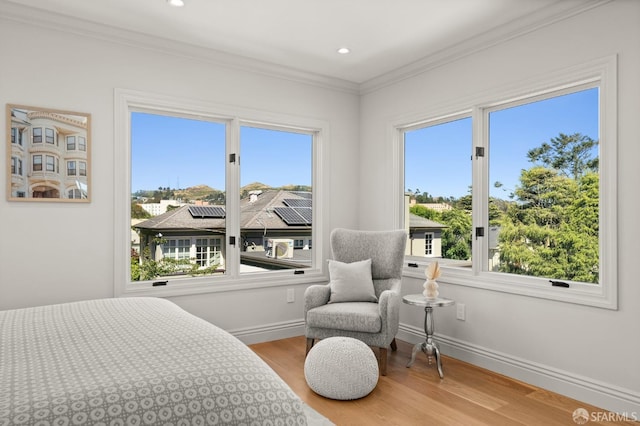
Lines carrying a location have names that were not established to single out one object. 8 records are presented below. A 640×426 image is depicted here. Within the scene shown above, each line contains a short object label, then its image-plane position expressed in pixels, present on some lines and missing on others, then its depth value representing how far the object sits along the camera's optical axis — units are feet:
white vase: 10.51
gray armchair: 10.03
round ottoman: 8.56
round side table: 10.19
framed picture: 9.35
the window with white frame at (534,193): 8.60
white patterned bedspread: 3.57
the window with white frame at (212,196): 11.21
